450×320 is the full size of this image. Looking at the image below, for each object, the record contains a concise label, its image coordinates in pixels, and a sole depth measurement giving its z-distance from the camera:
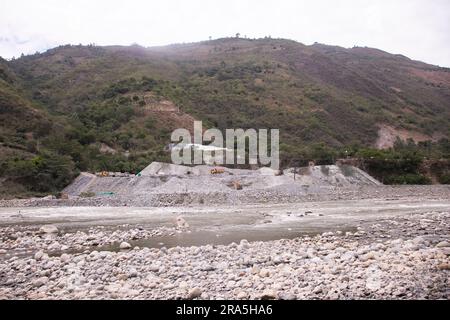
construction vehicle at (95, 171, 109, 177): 47.55
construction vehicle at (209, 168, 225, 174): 46.66
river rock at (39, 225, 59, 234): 19.22
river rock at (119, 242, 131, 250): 13.89
